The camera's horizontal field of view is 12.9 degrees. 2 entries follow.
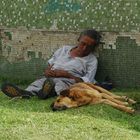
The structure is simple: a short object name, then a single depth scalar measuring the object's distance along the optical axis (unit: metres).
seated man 9.72
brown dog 8.64
